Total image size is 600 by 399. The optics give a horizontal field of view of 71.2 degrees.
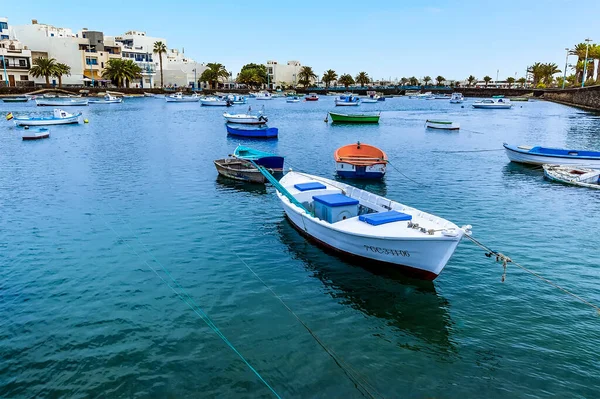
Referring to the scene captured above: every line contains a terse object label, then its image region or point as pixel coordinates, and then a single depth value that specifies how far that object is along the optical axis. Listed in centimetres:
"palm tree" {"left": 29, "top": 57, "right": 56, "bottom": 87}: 13662
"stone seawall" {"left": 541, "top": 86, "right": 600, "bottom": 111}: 10524
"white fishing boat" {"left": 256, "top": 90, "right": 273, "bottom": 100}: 17025
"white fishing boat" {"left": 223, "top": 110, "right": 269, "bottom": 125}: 6365
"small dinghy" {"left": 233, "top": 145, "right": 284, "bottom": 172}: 3290
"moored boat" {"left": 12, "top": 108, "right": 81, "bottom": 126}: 6425
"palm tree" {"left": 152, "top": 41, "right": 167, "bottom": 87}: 16772
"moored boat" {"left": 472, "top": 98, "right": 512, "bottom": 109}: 12825
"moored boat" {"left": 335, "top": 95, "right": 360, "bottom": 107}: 13388
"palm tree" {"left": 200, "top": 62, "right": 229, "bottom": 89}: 19088
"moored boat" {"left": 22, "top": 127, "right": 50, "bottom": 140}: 5500
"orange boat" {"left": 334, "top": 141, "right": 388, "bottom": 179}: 3281
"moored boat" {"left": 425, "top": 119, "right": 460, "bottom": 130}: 7200
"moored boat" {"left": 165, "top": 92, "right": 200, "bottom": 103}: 14325
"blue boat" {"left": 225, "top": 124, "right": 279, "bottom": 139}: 5841
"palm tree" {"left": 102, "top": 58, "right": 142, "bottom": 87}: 15212
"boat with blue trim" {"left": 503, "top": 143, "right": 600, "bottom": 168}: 3500
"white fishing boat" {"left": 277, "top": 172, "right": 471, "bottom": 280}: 1466
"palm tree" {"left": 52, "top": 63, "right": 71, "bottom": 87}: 14004
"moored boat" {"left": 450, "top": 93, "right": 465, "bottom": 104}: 16508
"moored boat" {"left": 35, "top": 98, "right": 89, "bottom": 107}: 10744
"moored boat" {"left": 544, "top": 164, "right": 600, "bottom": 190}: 3120
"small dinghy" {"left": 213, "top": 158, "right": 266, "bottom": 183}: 3147
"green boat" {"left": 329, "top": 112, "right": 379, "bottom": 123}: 8270
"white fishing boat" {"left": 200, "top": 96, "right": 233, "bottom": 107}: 13025
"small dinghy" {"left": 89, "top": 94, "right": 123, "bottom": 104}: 13012
